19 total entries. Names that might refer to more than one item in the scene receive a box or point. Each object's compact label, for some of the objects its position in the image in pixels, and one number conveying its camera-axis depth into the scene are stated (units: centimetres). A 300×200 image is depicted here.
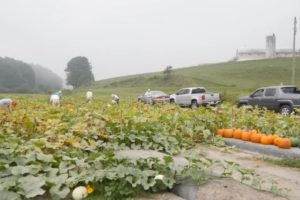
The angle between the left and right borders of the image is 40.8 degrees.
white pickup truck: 3062
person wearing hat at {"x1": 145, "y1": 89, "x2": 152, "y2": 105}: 3175
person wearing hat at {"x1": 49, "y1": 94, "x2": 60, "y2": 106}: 1844
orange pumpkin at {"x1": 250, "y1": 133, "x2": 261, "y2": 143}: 919
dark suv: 2155
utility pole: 4522
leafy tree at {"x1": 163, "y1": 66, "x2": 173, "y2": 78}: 7126
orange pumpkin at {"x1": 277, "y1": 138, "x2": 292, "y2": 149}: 835
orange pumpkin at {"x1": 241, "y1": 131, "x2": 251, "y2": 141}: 945
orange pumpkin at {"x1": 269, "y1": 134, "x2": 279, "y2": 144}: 888
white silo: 11206
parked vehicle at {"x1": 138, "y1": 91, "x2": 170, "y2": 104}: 3479
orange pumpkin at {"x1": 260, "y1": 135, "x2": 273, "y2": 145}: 891
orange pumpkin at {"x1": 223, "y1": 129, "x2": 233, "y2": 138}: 997
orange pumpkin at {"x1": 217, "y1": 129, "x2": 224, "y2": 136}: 1014
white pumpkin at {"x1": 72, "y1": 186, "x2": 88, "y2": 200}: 443
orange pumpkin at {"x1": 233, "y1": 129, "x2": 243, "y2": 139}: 973
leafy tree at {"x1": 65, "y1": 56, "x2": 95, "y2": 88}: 11250
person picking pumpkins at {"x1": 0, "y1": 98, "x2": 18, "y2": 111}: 1236
